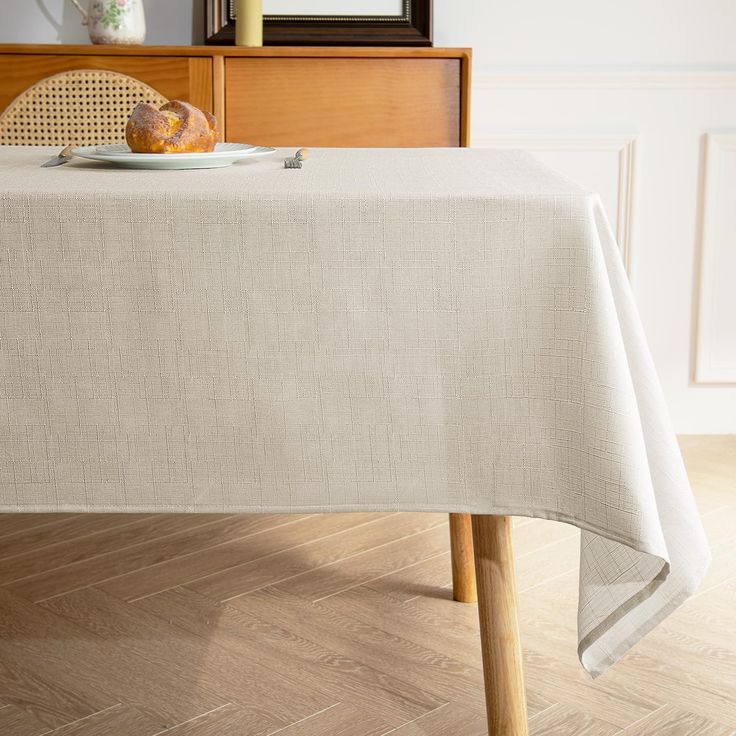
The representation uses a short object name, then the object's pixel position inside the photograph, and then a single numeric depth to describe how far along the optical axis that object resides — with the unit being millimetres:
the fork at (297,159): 2326
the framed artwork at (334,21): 3410
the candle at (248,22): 3296
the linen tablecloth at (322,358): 1849
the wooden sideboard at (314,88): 3207
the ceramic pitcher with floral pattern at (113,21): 3314
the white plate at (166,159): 2280
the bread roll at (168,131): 2336
